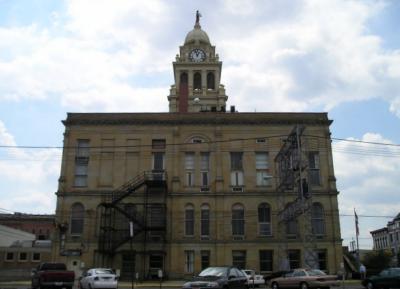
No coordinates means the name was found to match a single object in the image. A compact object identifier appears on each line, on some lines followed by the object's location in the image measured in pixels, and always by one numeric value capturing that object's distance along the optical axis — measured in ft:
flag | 140.32
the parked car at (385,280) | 92.17
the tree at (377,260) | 222.71
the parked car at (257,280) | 119.34
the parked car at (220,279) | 60.77
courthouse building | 141.18
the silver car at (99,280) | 89.66
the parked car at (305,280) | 89.66
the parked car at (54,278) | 86.22
